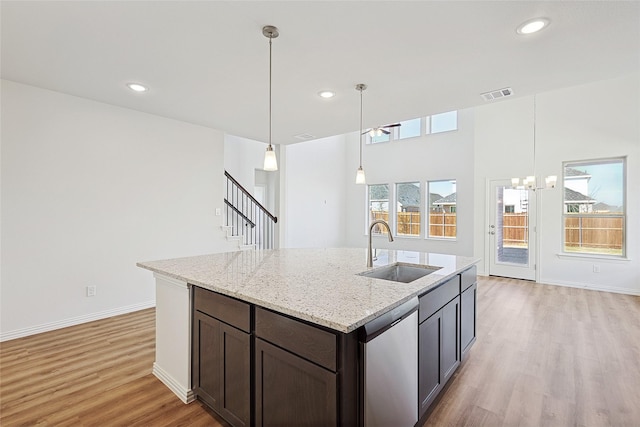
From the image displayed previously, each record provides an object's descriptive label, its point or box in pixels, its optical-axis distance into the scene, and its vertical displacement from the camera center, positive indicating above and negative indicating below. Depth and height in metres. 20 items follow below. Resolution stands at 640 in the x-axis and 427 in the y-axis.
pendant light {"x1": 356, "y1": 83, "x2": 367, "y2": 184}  3.29 +0.42
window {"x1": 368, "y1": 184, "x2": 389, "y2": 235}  8.38 +0.35
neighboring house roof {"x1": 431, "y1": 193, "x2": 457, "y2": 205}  7.06 +0.38
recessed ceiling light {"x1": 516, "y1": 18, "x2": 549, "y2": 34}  1.97 +1.27
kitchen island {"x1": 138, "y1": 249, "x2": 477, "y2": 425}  1.29 -0.59
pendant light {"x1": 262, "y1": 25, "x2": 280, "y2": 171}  2.46 +0.45
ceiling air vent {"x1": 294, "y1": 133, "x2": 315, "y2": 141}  4.96 +1.33
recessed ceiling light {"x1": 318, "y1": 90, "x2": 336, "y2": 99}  3.20 +1.31
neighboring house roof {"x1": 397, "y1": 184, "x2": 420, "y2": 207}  7.77 +0.55
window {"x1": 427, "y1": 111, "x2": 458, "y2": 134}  7.00 +2.22
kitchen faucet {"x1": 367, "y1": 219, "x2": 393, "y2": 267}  2.28 -0.30
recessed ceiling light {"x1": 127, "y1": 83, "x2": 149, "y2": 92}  3.04 +1.31
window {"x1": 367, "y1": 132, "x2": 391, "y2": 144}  8.13 +2.12
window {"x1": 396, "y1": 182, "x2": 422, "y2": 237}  7.77 +0.18
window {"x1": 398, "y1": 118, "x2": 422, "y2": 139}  7.63 +2.24
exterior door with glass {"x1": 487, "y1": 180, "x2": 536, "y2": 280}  5.80 -0.30
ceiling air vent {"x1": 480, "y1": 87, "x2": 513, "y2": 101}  3.09 +1.28
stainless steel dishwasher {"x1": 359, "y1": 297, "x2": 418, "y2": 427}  1.32 -0.74
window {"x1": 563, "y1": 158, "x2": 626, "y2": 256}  5.02 +0.17
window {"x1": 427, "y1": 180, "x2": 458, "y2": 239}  7.07 +0.18
